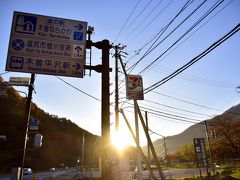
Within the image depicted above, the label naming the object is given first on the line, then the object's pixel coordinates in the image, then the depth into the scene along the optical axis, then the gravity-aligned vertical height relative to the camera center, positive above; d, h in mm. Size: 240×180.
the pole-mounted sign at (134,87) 18516 +5691
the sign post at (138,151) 18902 +542
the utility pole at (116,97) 20006 +5299
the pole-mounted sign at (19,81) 13264 +4549
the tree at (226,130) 37244 +4162
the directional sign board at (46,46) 9094 +4488
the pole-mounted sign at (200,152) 26562 +523
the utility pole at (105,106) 7987 +1881
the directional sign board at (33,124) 13507 +2075
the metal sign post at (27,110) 12559 +2886
